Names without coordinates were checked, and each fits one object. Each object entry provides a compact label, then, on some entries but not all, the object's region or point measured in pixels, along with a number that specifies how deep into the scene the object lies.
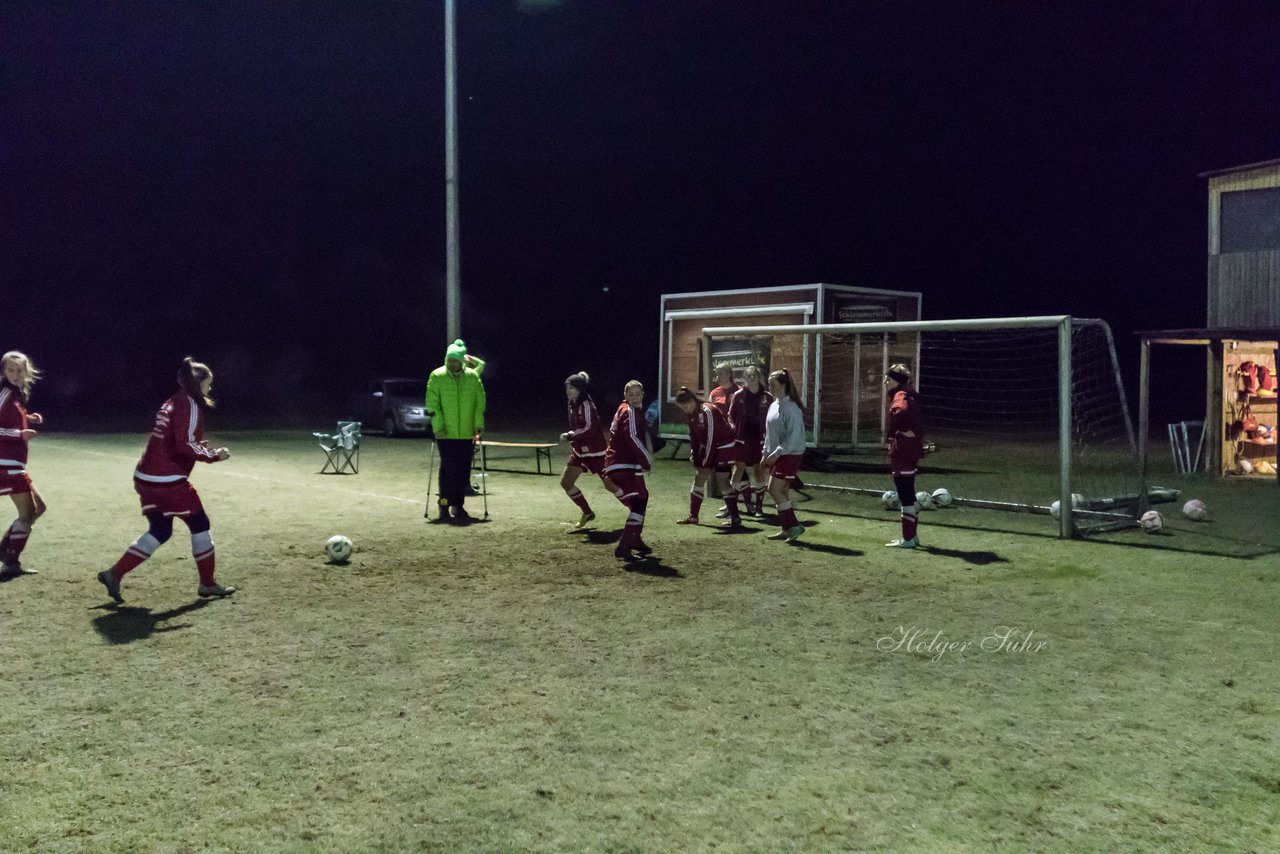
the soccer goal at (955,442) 12.10
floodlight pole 14.41
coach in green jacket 12.21
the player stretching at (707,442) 11.30
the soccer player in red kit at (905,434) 9.94
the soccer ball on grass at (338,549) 9.27
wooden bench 17.35
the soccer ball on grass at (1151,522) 11.44
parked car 26.00
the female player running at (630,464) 9.60
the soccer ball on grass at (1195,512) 12.44
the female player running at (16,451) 8.23
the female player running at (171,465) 7.40
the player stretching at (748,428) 11.77
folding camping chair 17.31
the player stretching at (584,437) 11.17
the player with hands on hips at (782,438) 10.32
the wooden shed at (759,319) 17.61
